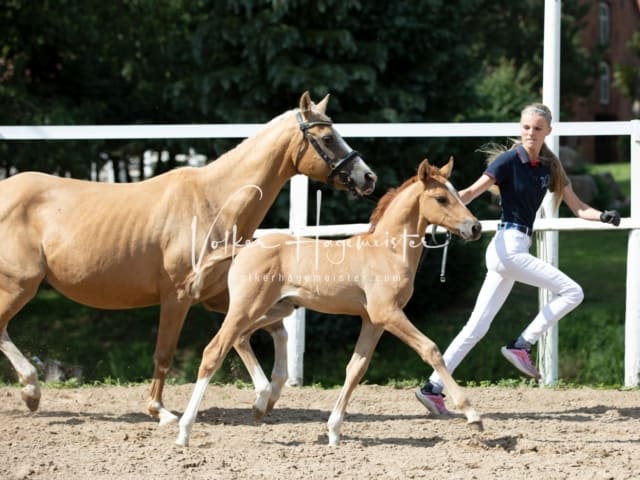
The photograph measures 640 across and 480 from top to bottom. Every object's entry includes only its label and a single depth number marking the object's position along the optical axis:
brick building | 76.06
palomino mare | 12.24
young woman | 12.16
